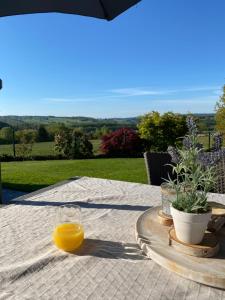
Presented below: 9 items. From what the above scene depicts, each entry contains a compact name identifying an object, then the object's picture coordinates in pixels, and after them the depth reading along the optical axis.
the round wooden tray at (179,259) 0.62
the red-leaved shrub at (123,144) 7.45
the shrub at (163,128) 7.23
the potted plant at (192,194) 0.71
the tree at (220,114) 5.70
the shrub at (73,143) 7.35
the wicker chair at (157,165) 1.74
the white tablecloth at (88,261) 0.59
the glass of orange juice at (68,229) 0.77
